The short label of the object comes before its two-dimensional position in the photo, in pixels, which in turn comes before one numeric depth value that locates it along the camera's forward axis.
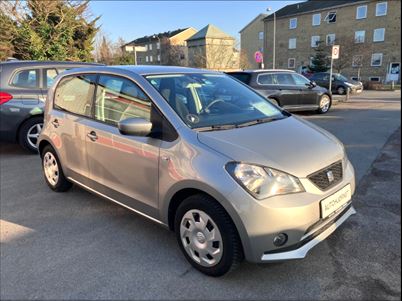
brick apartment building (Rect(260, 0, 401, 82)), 38.97
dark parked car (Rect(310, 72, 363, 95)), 21.77
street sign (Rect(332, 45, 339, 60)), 15.25
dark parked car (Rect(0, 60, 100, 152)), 6.62
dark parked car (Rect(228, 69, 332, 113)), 11.57
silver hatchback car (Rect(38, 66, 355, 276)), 2.59
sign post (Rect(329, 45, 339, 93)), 15.25
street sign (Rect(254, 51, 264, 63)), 22.03
